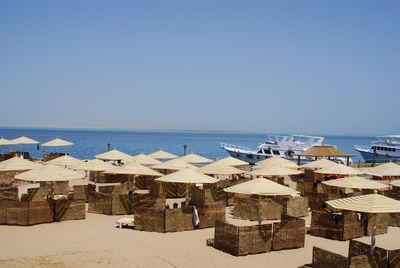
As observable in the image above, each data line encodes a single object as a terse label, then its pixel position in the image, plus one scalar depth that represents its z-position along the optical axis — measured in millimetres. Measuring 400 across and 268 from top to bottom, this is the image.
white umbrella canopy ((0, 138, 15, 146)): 31786
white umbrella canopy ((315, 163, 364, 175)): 20227
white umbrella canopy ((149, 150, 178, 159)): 29406
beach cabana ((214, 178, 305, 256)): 10969
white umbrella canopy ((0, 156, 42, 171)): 17830
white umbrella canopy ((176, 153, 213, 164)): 25547
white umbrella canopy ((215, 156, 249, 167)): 24088
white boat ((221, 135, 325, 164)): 53844
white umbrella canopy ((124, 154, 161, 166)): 25156
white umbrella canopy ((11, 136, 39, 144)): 32262
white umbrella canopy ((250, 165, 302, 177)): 18766
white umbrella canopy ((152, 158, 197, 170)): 21703
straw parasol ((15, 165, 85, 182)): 14180
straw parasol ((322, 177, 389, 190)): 15466
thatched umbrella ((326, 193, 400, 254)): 9391
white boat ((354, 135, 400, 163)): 61031
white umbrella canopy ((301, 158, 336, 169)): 24209
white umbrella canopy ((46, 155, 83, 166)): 21780
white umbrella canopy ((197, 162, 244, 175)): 19281
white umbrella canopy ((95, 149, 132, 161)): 27138
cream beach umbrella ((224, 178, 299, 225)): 12547
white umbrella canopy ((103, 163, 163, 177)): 17828
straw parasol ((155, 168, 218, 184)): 15555
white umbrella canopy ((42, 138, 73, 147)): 32441
